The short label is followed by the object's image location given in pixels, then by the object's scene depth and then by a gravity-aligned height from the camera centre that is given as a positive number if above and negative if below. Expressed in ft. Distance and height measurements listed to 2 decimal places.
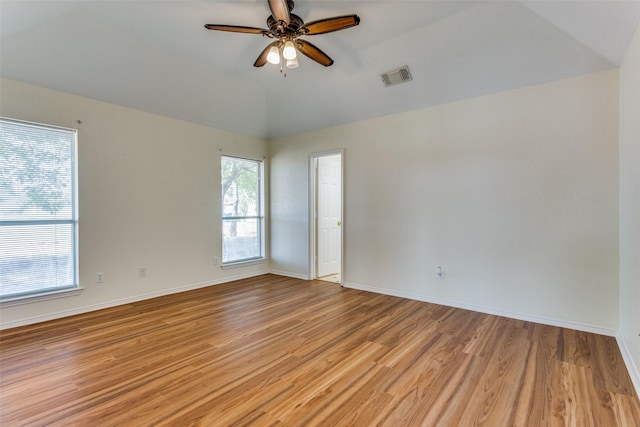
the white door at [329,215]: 17.13 -0.21
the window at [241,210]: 16.38 +0.11
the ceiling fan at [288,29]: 7.23 +4.71
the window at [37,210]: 9.78 +0.11
